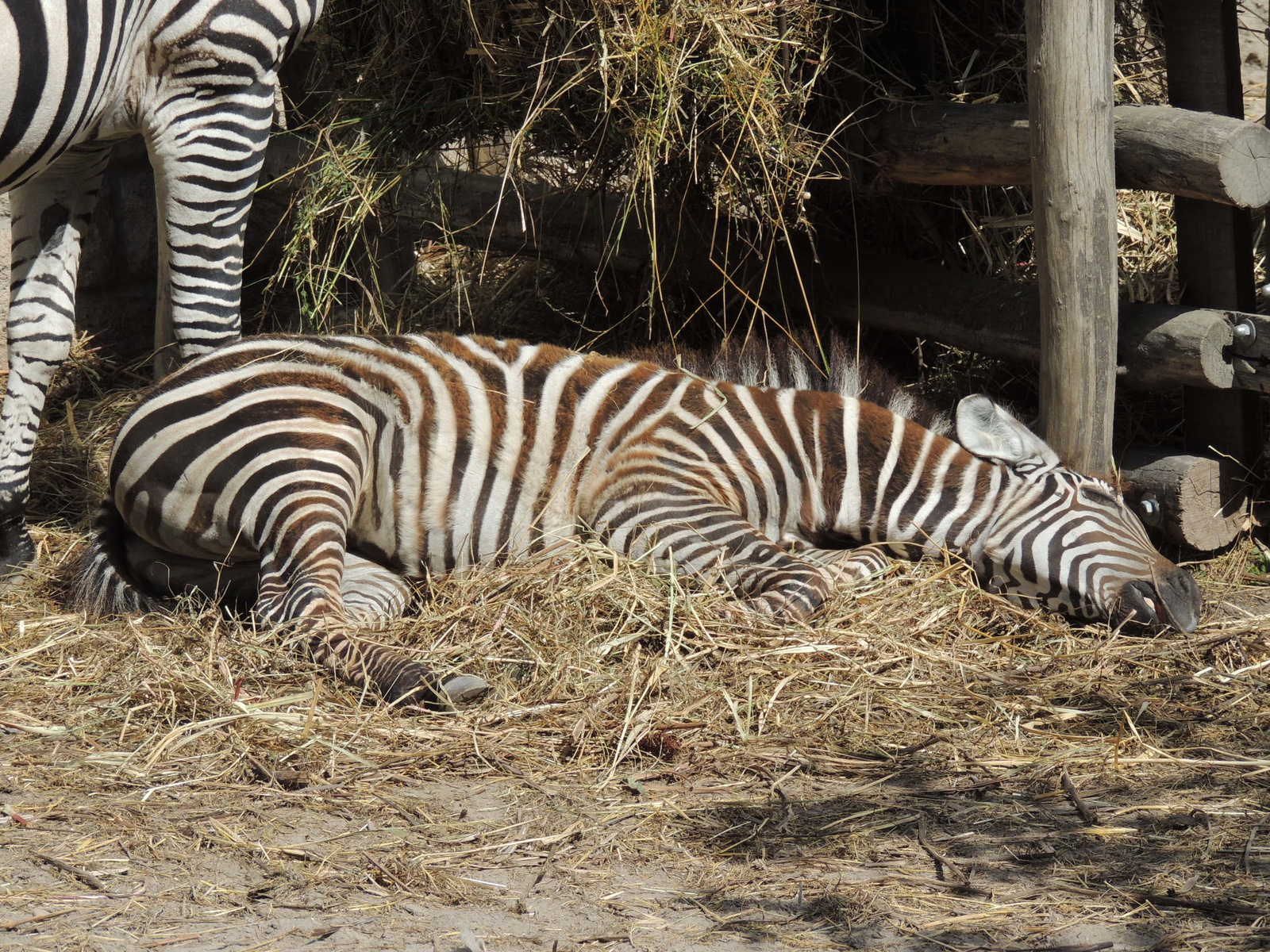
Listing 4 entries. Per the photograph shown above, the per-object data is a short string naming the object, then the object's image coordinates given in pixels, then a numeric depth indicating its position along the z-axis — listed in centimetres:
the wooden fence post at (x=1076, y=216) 898
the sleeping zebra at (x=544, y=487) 870
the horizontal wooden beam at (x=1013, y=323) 973
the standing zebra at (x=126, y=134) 886
